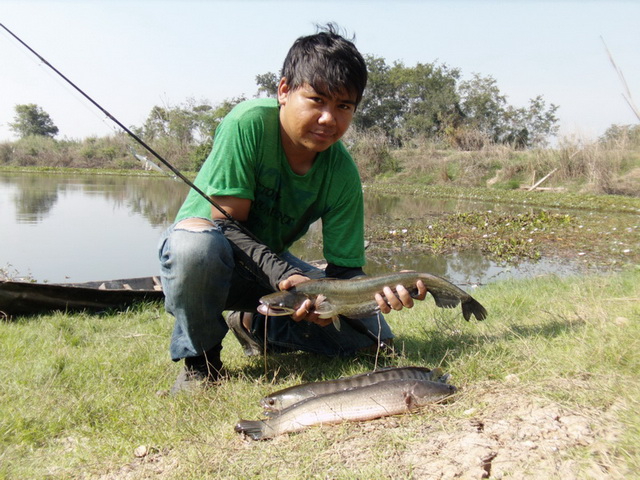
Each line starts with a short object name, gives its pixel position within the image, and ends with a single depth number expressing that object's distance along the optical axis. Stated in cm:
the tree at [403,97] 4784
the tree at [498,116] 4675
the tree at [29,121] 6247
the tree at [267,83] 5116
